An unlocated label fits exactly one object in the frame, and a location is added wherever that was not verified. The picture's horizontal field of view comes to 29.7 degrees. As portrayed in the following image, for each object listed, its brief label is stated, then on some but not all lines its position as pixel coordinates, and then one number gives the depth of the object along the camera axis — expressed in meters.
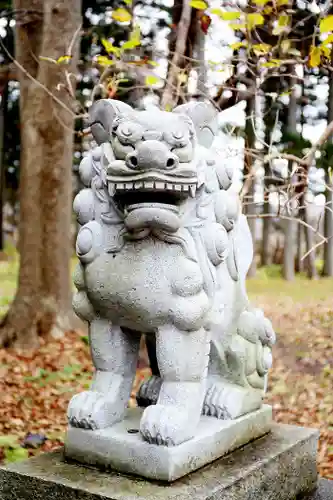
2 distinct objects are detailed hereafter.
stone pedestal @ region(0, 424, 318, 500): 2.29
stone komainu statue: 2.35
